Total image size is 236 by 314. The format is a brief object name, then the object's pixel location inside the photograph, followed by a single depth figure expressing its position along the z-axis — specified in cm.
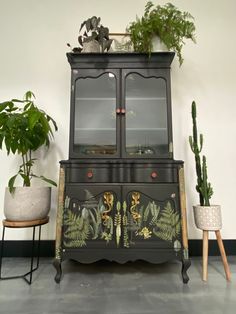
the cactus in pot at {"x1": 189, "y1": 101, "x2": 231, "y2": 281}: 142
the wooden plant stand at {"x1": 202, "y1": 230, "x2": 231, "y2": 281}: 138
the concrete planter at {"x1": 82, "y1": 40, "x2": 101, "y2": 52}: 162
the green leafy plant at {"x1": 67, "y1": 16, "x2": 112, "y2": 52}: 164
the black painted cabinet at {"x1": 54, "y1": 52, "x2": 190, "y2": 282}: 137
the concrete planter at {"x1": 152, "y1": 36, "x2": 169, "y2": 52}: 158
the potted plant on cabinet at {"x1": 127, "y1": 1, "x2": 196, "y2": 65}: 153
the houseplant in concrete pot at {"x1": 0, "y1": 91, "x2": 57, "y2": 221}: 138
